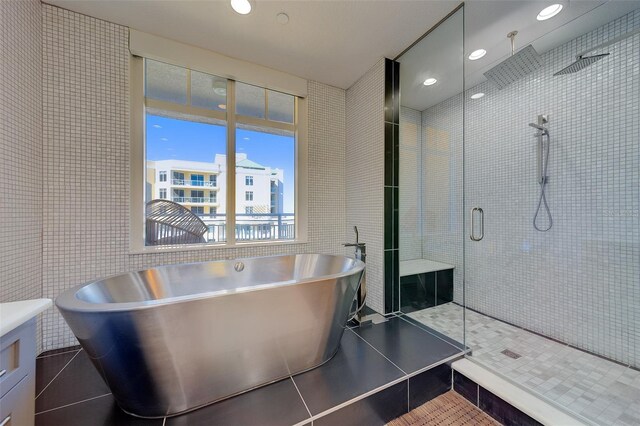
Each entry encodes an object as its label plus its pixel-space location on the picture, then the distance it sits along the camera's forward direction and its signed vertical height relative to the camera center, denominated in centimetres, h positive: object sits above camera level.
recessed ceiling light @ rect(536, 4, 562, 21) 164 +149
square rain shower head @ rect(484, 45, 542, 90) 196 +135
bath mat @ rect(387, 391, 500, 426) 131 -121
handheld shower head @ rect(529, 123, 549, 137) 210 +77
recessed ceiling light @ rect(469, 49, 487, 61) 212 +150
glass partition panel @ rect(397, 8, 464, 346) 235 +24
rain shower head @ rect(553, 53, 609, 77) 177 +120
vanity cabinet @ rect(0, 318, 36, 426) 77 -59
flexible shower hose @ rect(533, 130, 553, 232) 209 +21
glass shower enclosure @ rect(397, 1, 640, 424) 162 +16
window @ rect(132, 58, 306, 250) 215 +68
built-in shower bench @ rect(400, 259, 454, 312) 240 -77
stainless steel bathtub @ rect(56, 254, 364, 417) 104 -64
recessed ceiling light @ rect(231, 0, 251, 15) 166 +154
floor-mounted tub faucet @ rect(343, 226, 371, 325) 211 -77
